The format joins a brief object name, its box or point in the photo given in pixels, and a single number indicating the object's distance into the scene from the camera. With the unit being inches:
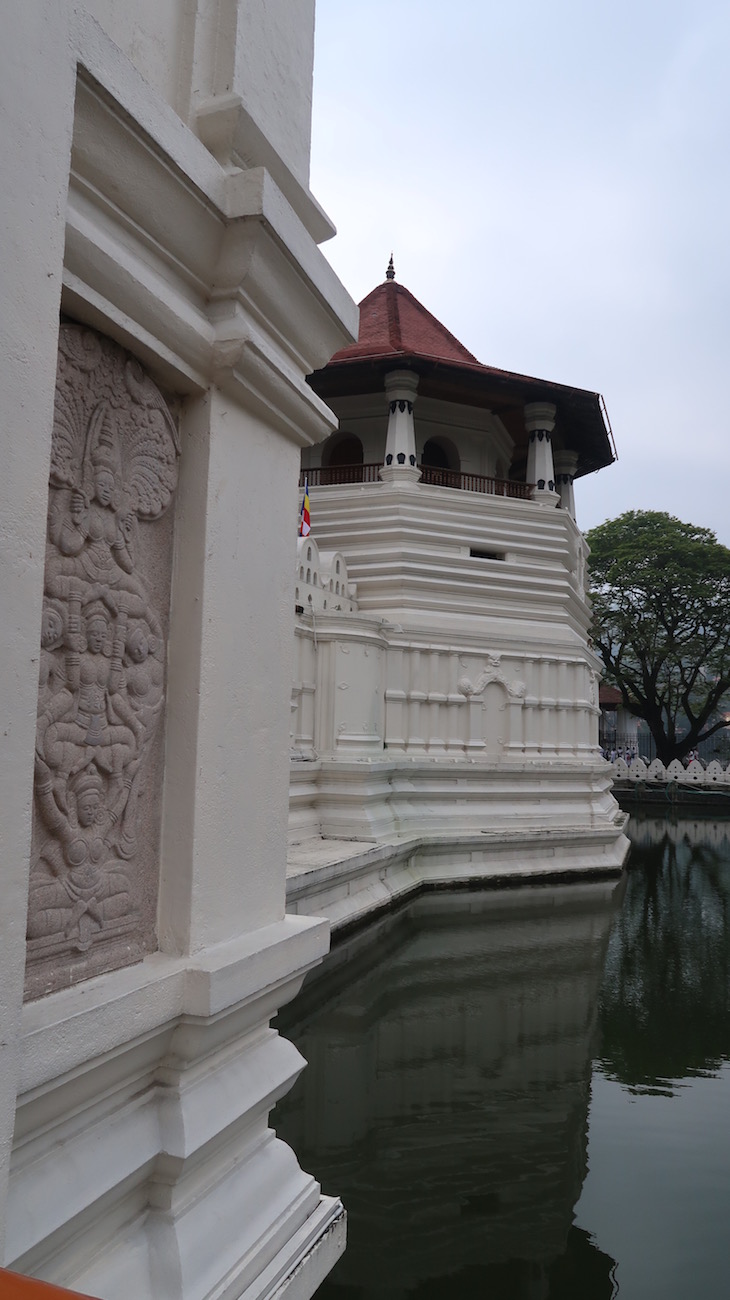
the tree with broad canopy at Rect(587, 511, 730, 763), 986.1
